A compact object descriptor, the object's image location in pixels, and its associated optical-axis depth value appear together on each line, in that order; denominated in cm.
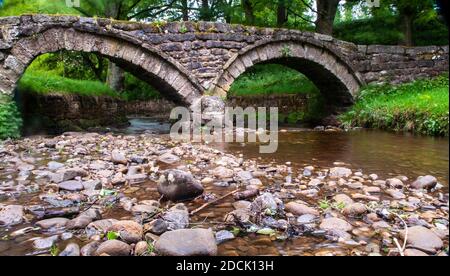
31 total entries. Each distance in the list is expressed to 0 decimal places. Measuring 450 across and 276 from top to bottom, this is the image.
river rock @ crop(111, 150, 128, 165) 491
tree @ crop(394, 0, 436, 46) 1282
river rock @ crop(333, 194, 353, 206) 318
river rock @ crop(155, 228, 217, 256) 217
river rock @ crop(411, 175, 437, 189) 378
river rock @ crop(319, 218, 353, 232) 260
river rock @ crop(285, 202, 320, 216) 293
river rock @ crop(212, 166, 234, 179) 420
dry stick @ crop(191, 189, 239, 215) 300
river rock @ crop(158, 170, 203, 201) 329
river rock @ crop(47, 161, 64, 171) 459
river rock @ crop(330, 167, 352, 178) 436
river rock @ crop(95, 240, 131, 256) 218
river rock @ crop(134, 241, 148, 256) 223
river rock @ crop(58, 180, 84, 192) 360
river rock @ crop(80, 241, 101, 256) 221
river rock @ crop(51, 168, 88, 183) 393
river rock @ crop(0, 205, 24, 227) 276
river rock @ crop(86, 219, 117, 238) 252
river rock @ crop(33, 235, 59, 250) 233
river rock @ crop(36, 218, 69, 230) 266
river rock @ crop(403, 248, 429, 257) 214
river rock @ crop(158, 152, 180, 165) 518
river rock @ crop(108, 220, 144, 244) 238
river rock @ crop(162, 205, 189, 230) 267
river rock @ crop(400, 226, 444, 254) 223
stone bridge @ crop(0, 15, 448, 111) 771
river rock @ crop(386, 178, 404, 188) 383
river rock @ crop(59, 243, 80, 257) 218
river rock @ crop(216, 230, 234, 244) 247
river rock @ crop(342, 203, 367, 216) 292
